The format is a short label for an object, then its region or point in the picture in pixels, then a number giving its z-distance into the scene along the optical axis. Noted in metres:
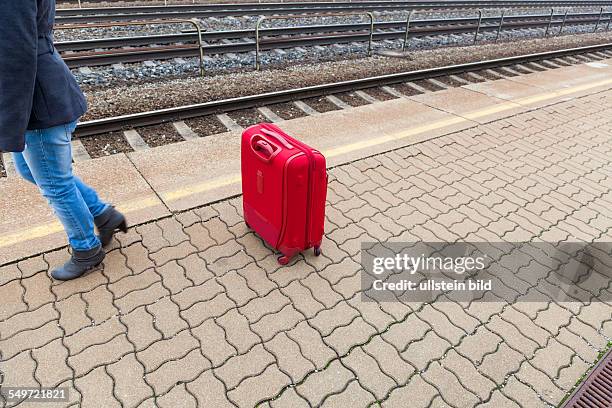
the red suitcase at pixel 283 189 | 2.97
